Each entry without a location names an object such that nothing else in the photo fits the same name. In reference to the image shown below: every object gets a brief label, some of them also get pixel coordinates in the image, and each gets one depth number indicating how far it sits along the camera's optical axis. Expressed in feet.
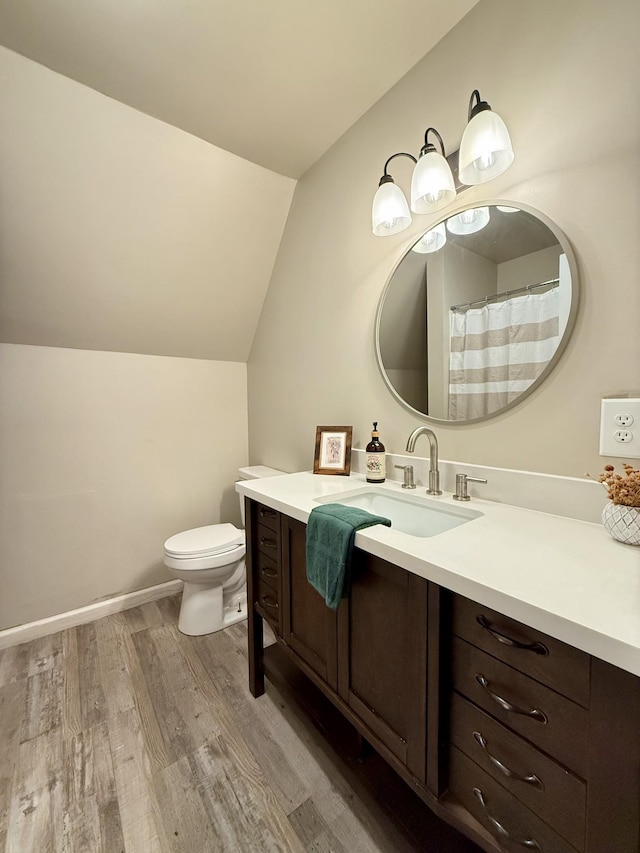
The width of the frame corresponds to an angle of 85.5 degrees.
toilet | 5.69
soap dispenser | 4.51
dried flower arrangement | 2.44
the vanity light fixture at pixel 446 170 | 3.09
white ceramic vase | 2.42
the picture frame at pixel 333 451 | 5.17
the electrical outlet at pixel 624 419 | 2.74
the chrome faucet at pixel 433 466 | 3.88
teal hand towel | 2.84
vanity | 1.63
